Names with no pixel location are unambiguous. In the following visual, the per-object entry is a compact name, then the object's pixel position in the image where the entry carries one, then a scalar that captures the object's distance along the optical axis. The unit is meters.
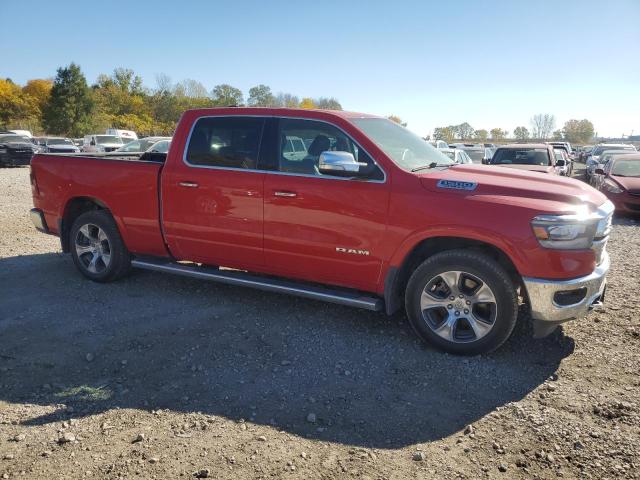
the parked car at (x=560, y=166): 12.46
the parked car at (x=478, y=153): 21.50
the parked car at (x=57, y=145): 26.98
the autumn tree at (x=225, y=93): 82.77
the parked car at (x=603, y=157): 20.93
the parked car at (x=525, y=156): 12.58
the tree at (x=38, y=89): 82.89
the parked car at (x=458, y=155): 14.79
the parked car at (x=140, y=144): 21.05
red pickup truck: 3.69
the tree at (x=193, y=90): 97.50
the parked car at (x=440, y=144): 23.85
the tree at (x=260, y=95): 89.41
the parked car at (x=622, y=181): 11.20
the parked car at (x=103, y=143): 27.77
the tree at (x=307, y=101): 98.93
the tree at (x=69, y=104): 59.84
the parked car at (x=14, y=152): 24.52
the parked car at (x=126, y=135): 34.48
